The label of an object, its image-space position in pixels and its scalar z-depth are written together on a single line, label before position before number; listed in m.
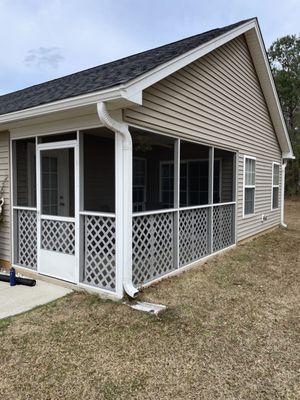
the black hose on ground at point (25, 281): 4.83
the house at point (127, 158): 4.21
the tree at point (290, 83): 25.23
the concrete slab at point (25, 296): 4.06
